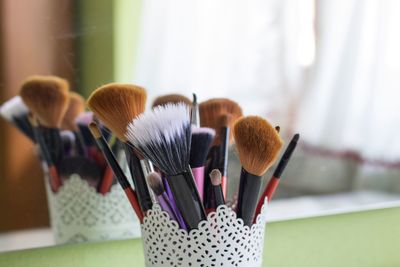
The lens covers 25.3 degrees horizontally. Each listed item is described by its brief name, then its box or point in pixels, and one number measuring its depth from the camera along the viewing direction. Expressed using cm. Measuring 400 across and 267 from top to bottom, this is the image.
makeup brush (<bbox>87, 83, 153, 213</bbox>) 62
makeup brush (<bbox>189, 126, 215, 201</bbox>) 63
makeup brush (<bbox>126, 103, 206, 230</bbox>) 60
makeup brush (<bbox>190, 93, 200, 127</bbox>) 66
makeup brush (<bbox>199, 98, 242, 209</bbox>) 67
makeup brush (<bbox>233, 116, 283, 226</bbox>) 62
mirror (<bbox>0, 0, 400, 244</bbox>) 70
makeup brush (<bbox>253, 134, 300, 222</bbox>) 67
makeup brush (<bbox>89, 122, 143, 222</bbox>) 63
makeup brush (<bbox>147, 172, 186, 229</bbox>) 61
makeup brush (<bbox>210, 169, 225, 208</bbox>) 62
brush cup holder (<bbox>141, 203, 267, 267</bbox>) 62
